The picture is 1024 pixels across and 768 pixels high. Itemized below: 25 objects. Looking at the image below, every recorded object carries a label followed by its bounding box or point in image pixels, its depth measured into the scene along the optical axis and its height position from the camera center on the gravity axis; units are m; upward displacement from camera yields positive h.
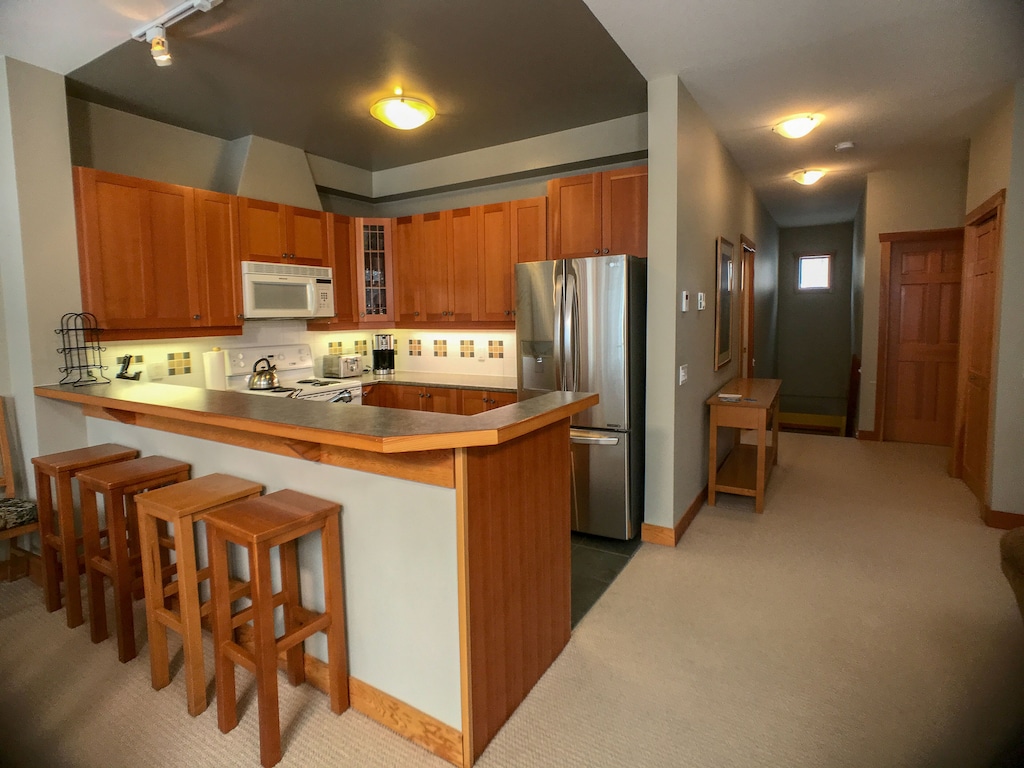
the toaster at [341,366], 4.65 -0.26
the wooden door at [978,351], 3.78 -0.18
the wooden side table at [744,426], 3.77 -0.69
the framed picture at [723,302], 4.25 +0.23
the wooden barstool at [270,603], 1.69 -0.90
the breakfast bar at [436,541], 1.68 -0.70
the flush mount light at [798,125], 3.65 +1.38
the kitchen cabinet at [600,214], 3.64 +0.82
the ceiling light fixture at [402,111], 3.24 +1.35
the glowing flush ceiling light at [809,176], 5.05 +1.44
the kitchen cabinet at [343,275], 4.53 +0.52
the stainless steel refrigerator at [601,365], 3.24 -0.20
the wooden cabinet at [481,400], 4.04 -0.50
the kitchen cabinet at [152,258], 3.07 +0.50
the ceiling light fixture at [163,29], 2.32 +1.40
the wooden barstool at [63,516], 2.45 -0.81
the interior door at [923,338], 5.37 -0.11
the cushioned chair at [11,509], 2.71 -0.86
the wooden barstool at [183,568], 1.89 -0.82
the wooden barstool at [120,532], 2.21 -0.82
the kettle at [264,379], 3.88 -0.30
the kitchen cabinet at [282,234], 3.89 +0.78
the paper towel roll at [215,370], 3.87 -0.23
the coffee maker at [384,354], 5.06 -0.17
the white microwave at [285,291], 3.87 +0.34
